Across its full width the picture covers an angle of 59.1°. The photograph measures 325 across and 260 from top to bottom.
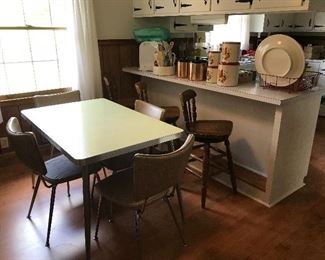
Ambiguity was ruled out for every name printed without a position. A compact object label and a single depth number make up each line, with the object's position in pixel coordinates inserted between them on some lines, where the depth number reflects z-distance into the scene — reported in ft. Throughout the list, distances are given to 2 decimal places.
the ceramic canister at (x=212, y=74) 7.55
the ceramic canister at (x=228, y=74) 7.08
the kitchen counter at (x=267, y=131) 6.57
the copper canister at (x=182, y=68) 8.45
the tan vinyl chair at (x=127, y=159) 6.54
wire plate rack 6.47
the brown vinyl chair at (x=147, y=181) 4.38
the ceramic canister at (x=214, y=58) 7.51
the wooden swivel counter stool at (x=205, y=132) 6.98
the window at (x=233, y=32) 8.86
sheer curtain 9.08
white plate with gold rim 6.29
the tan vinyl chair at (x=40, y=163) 5.15
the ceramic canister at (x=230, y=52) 6.93
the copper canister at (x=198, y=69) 8.05
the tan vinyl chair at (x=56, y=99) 7.80
